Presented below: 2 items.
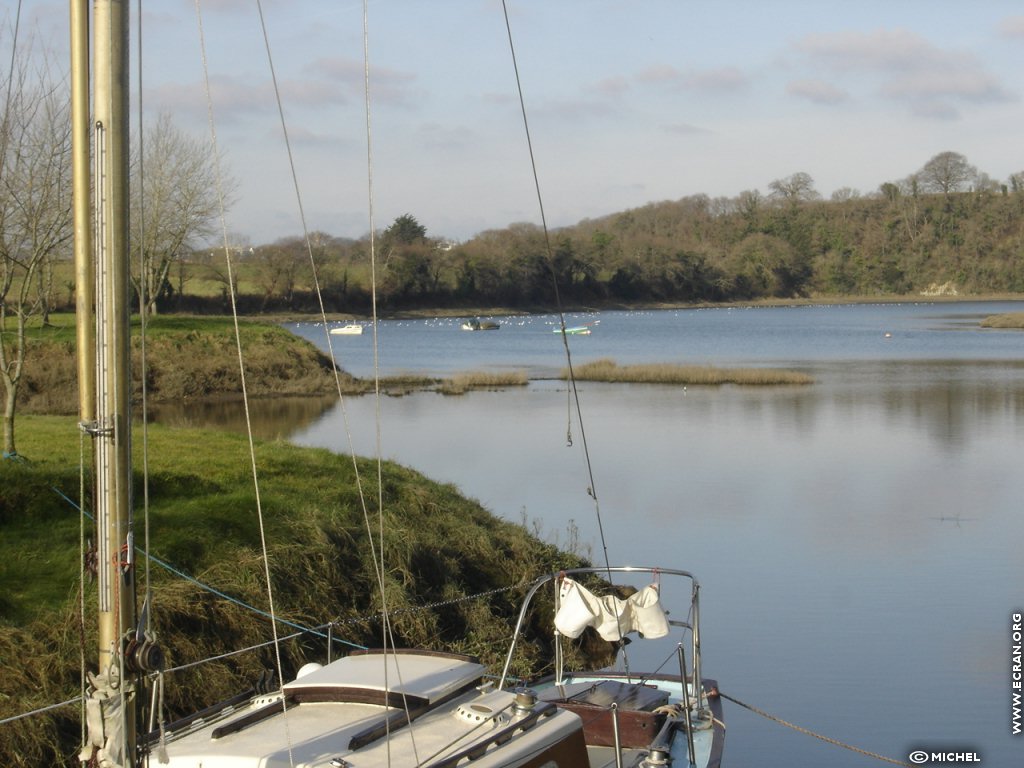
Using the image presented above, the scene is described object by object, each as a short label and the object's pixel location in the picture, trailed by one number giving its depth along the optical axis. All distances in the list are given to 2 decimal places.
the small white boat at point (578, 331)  96.79
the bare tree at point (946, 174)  189.50
